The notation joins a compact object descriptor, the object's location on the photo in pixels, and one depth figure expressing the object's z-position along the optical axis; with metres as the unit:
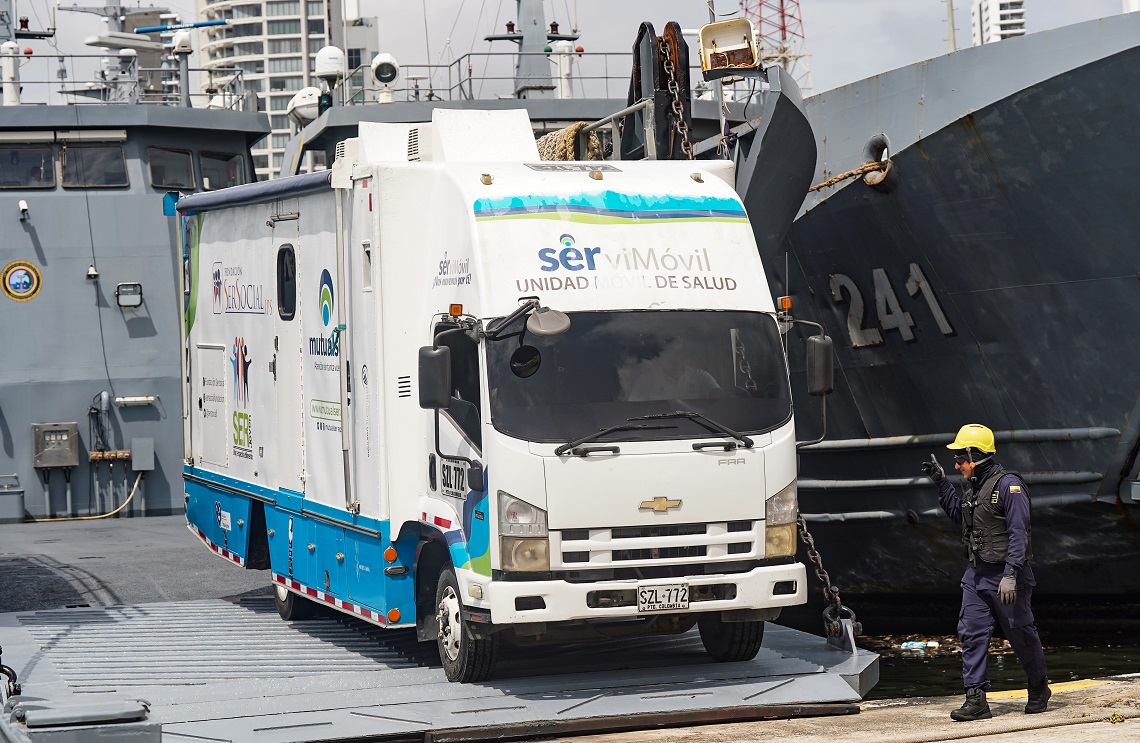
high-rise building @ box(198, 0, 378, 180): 159.00
